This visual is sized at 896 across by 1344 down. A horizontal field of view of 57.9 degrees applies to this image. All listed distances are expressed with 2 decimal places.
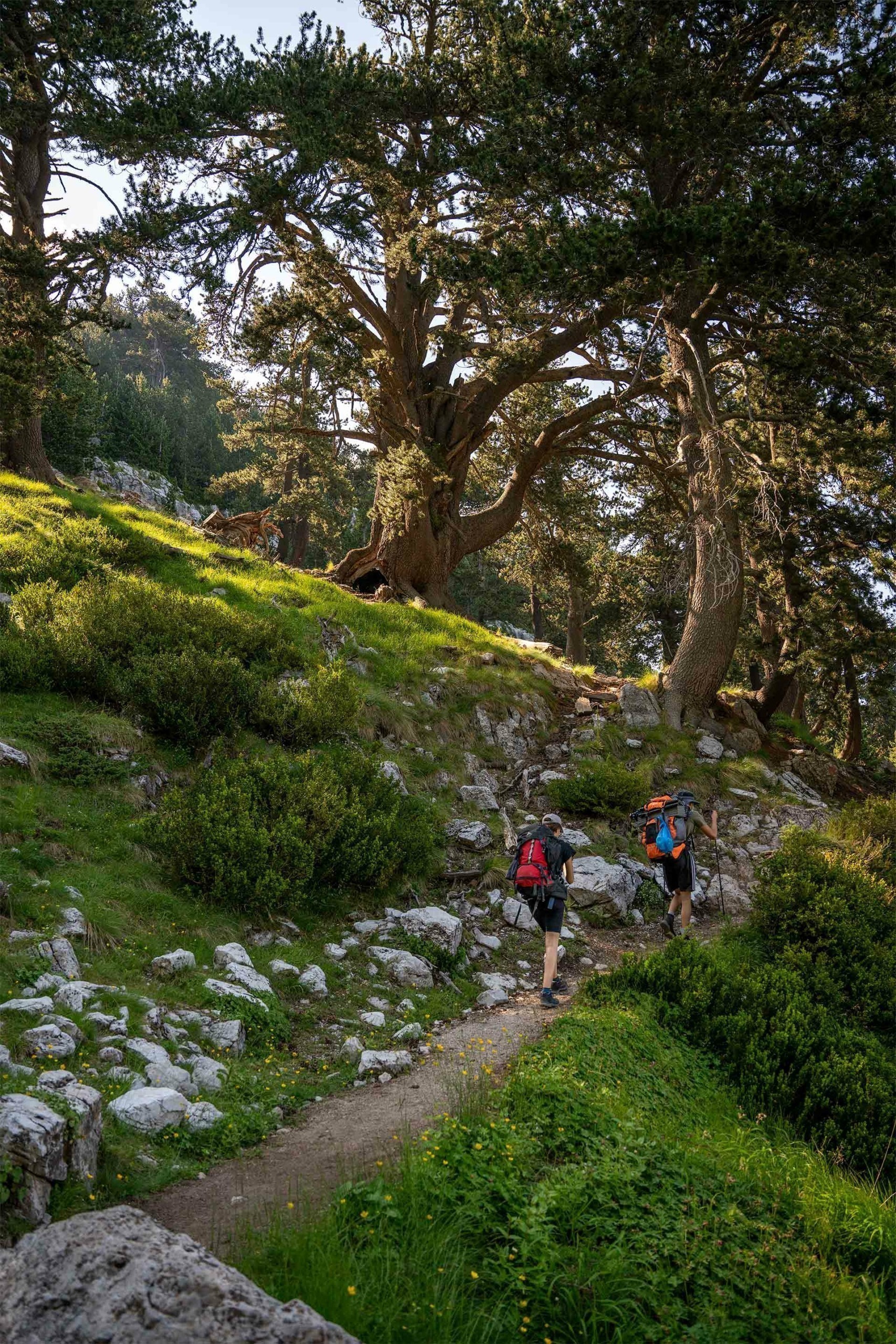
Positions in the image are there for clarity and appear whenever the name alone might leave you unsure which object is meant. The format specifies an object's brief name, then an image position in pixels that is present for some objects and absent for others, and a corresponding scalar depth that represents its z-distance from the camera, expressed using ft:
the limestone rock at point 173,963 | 20.68
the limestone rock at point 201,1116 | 15.71
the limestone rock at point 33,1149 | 11.57
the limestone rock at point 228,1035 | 18.74
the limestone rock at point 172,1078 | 16.57
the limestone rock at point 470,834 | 36.35
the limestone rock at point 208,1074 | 17.15
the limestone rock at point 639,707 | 51.49
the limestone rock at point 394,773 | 35.68
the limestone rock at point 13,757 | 26.11
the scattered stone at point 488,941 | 30.01
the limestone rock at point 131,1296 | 8.11
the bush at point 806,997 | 22.18
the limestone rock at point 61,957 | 18.78
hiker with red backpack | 27.55
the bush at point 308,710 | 34.76
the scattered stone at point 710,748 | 50.34
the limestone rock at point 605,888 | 35.73
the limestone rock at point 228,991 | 20.44
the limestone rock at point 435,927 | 27.94
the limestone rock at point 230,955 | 22.36
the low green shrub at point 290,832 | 25.34
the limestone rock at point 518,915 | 32.53
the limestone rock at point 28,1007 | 16.58
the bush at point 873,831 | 39.17
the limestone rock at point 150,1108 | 15.16
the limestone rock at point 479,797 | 40.29
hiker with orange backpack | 33.53
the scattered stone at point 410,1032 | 21.71
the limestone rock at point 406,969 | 25.21
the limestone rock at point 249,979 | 21.56
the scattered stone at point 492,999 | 25.66
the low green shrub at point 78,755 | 27.43
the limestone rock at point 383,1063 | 19.67
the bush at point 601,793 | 42.04
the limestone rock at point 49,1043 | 15.52
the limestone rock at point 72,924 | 20.15
